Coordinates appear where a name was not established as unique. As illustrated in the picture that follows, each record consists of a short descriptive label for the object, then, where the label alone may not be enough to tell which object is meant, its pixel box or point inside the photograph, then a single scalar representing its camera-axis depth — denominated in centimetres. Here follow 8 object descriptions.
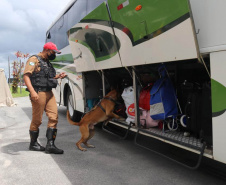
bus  218
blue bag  321
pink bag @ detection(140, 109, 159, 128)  355
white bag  389
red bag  361
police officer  376
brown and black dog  407
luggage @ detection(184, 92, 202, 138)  276
